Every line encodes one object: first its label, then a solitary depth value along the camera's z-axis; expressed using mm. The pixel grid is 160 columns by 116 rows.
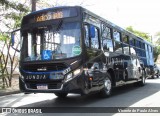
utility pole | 17047
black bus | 8523
